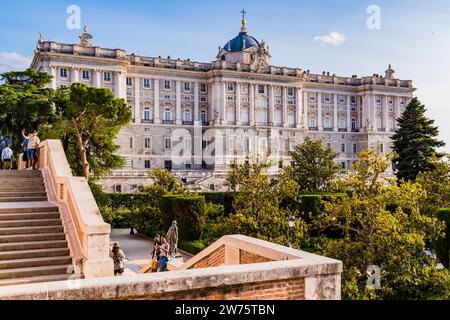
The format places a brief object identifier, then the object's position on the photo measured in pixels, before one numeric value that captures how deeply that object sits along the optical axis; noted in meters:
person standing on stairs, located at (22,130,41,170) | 13.91
